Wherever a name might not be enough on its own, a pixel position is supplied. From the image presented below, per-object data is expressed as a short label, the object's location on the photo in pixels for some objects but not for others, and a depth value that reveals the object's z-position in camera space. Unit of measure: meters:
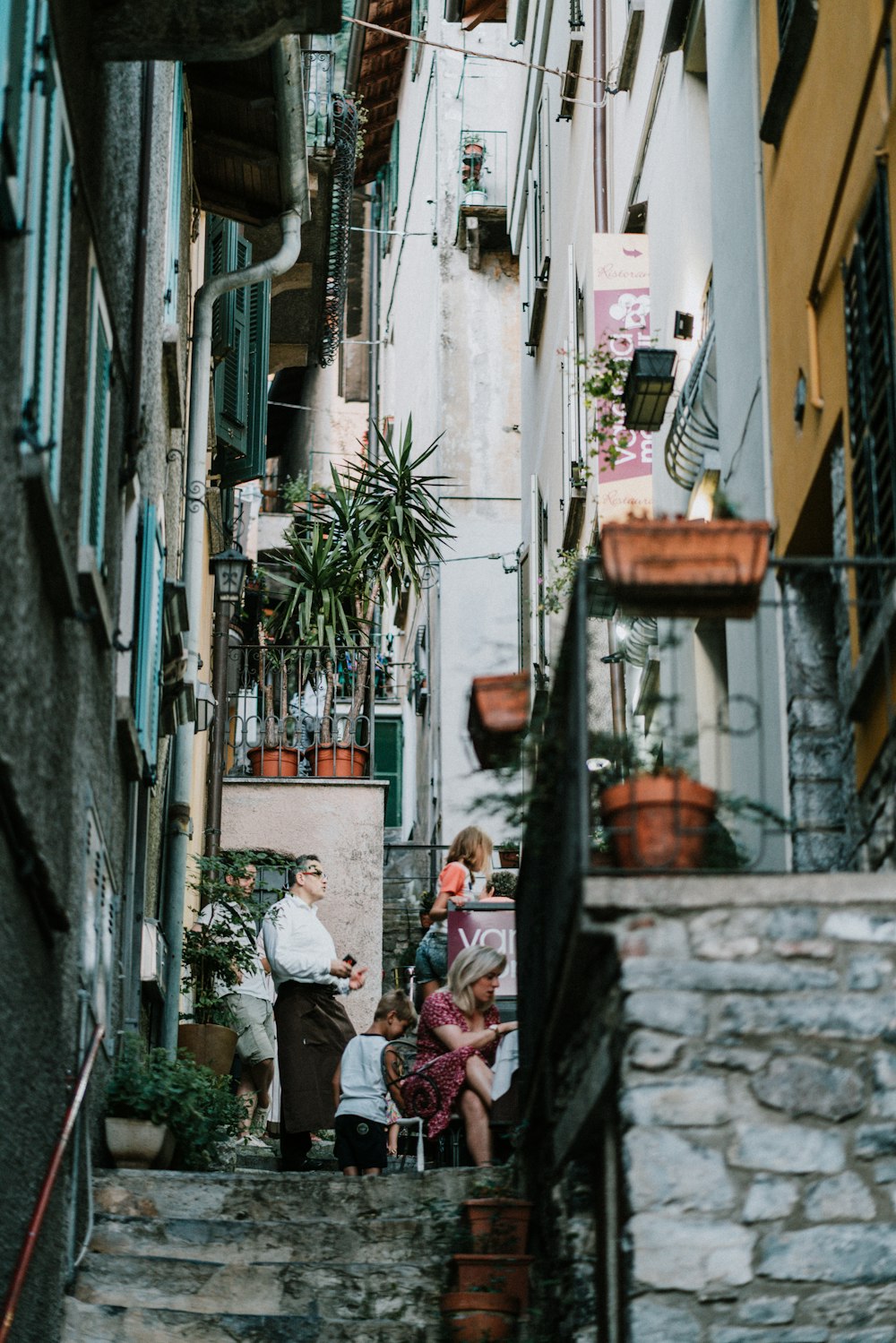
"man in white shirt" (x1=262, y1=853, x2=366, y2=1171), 10.86
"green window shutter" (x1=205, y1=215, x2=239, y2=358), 15.18
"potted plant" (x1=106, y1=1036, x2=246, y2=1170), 8.96
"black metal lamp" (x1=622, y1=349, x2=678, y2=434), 11.12
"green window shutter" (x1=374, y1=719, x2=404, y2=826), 25.64
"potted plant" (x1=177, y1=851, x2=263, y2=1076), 12.52
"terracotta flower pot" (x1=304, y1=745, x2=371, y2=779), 17.64
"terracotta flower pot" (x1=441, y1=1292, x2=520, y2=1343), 7.68
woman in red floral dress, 9.53
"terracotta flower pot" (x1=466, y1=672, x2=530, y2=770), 8.09
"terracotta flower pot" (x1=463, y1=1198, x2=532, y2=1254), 8.06
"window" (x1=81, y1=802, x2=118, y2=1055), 8.11
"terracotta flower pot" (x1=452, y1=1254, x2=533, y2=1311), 7.84
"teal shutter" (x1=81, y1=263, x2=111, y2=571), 7.48
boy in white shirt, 9.78
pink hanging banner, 14.05
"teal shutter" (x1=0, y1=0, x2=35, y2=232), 5.11
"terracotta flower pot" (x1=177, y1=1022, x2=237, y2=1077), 12.48
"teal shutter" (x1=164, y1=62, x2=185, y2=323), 11.42
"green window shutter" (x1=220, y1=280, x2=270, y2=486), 16.42
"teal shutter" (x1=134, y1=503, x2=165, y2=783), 9.76
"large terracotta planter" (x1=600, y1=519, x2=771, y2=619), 6.43
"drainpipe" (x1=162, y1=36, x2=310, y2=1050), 12.09
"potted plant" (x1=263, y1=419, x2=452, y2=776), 17.98
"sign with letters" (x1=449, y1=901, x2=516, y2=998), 11.94
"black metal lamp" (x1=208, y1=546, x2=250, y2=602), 15.13
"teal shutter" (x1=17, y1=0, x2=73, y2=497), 5.75
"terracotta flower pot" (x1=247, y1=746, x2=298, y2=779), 17.70
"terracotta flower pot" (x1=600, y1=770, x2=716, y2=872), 6.19
